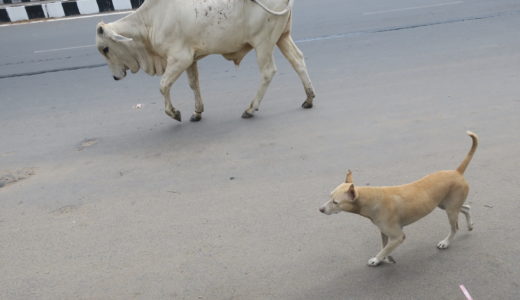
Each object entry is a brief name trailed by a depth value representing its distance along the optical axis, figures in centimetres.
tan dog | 257
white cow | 473
